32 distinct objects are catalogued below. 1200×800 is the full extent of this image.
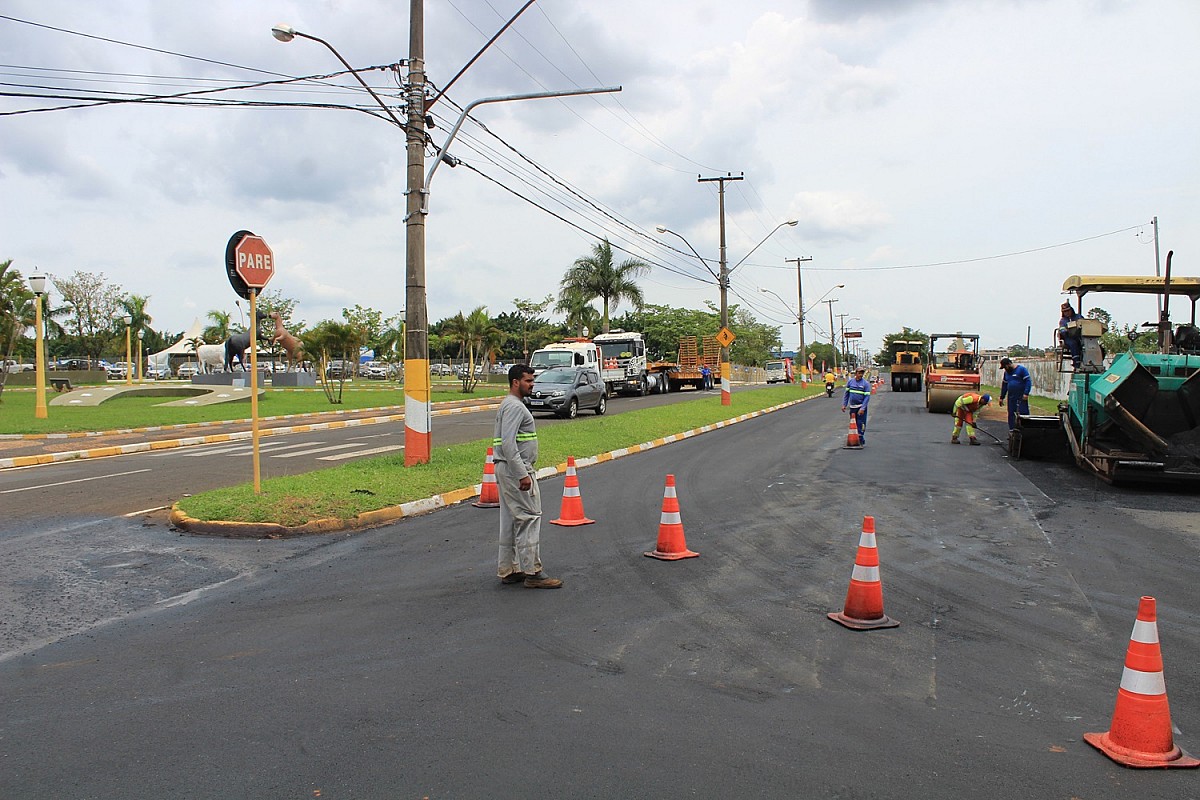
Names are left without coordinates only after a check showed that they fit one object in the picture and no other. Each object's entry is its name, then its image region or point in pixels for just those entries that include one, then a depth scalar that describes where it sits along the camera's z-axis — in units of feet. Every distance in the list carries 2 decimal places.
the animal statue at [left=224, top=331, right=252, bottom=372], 168.96
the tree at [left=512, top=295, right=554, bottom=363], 248.93
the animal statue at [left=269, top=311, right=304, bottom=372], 158.49
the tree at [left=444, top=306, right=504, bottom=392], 158.61
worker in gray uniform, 22.95
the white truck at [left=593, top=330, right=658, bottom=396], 137.08
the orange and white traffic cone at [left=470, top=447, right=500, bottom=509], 36.24
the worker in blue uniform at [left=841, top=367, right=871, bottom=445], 60.80
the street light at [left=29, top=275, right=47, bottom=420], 76.02
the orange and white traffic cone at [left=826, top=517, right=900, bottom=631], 19.58
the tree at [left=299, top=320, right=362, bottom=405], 116.98
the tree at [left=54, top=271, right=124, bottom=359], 208.85
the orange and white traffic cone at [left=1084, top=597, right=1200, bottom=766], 12.76
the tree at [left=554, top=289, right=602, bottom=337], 184.75
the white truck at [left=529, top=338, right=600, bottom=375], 111.04
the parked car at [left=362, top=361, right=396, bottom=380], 266.98
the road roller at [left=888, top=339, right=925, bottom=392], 146.30
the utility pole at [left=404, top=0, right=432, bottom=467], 44.39
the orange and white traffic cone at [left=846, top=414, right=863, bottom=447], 60.03
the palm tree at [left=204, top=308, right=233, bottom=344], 234.17
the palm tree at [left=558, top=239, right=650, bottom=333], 181.47
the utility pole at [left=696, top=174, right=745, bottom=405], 109.50
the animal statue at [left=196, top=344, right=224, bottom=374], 207.72
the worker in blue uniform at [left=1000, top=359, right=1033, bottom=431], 58.80
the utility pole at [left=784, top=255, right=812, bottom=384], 215.72
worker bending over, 60.75
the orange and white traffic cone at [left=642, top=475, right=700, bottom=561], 26.40
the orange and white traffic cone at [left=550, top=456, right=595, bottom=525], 31.78
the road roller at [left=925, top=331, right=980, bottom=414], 96.07
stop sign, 34.06
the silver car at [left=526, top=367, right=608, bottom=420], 87.04
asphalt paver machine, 38.45
